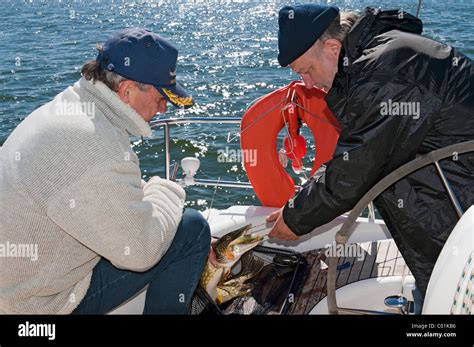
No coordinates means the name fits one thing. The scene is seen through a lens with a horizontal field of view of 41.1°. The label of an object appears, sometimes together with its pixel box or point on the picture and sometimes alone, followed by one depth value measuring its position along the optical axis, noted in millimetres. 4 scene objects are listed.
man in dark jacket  1633
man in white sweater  1536
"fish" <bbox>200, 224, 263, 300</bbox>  2164
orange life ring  2922
